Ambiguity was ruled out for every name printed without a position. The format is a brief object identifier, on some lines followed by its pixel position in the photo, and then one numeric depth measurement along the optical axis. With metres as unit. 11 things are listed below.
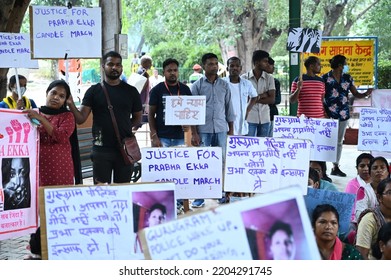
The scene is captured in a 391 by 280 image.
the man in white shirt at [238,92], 12.47
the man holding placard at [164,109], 11.13
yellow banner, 22.05
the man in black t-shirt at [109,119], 9.47
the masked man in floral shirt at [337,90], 14.91
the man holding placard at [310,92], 14.30
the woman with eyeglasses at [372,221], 7.12
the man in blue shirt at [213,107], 11.96
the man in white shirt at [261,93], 13.53
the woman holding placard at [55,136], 8.56
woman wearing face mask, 10.40
